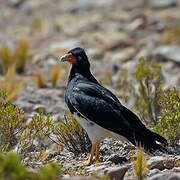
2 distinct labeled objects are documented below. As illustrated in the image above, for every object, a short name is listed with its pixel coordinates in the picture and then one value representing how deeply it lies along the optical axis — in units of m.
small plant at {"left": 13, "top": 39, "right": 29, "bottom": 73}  29.06
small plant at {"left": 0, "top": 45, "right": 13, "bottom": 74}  28.70
